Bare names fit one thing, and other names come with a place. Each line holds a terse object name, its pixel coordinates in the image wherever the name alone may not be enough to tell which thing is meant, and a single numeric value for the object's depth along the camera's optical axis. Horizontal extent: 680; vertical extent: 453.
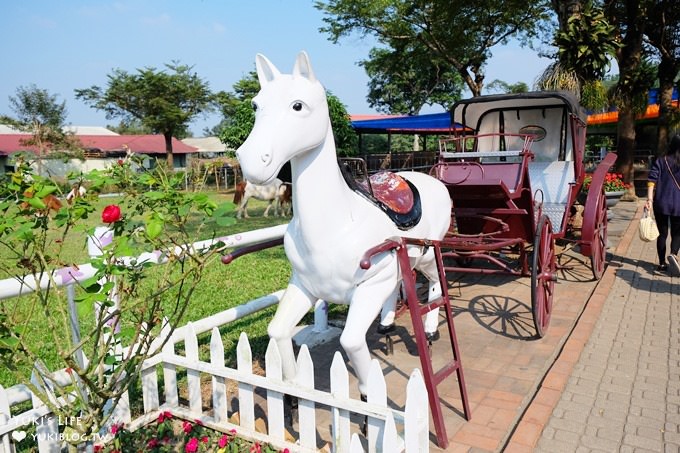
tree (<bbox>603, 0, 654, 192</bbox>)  13.02
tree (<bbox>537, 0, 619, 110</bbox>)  7.46
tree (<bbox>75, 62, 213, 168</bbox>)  32.66
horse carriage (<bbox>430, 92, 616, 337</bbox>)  4.65
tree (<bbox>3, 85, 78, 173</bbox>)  31.39
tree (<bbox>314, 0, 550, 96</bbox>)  17.05
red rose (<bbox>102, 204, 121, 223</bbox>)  1.77
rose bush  1.76
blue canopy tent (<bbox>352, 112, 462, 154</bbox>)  17.12
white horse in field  13.80
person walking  6.20
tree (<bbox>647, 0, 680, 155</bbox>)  14.70
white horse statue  2.29
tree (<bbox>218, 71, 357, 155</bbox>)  15.71
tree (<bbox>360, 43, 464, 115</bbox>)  38.16
